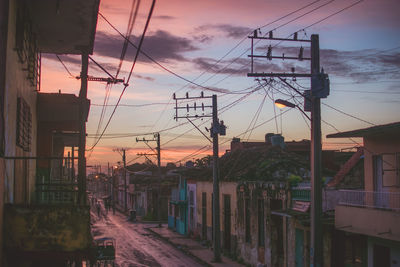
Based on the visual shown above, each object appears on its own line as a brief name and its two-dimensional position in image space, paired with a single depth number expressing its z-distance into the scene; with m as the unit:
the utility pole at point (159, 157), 51.51
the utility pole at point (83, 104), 13.87
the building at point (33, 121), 9.16
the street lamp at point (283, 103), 15.47
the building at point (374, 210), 15.12
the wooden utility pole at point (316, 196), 15.55
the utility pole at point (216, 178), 27.86
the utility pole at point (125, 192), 80.09
